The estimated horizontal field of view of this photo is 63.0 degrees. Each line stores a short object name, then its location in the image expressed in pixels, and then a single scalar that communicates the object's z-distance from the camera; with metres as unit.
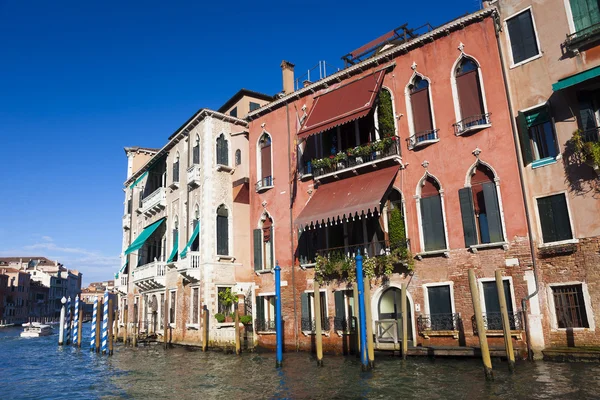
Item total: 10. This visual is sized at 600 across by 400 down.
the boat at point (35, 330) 43.30
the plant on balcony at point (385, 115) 17.11
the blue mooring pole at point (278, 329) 15.29
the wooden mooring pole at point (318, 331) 14.70
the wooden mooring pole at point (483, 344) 11.30
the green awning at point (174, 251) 24.68
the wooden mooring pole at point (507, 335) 12.01
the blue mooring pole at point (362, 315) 13.51
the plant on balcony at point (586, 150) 12.46
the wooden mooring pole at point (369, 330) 13.39
